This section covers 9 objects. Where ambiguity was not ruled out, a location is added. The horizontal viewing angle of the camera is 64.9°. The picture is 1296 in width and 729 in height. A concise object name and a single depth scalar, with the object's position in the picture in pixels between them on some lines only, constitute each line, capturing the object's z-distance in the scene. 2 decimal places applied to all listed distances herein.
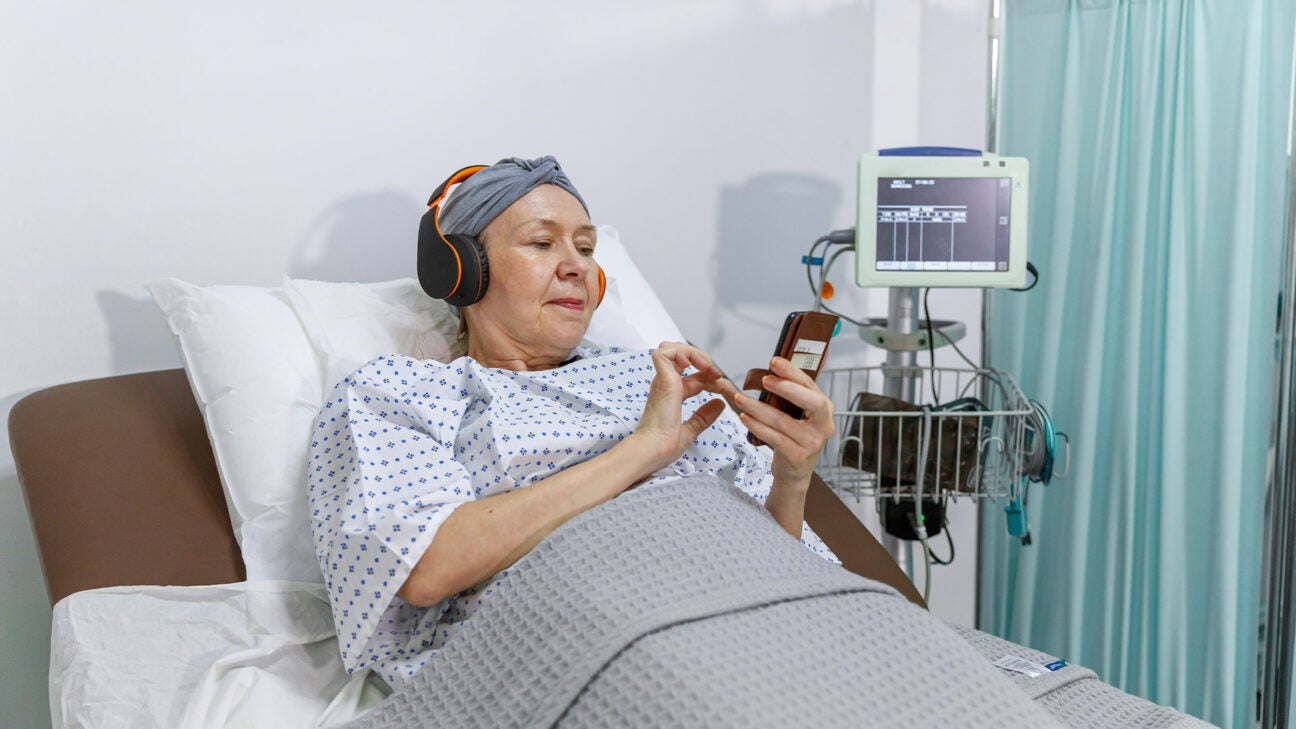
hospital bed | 1.10
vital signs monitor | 1.72
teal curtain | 1.68
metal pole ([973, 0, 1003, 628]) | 2.01
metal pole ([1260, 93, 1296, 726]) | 1.64
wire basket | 1.67
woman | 1.09
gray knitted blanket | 0.85
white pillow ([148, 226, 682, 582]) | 1.28
